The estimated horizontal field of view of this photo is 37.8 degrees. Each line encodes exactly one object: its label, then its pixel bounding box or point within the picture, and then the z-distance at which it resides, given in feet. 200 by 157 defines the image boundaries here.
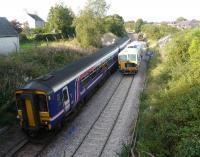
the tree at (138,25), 360.89
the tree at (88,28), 122.42
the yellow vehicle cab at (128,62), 90.12
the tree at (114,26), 212.64
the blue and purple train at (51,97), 43.86
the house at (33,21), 243.70
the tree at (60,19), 154.06
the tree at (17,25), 161.48
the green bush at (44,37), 142.51
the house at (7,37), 99.50
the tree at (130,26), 421.18
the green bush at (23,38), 141.35
